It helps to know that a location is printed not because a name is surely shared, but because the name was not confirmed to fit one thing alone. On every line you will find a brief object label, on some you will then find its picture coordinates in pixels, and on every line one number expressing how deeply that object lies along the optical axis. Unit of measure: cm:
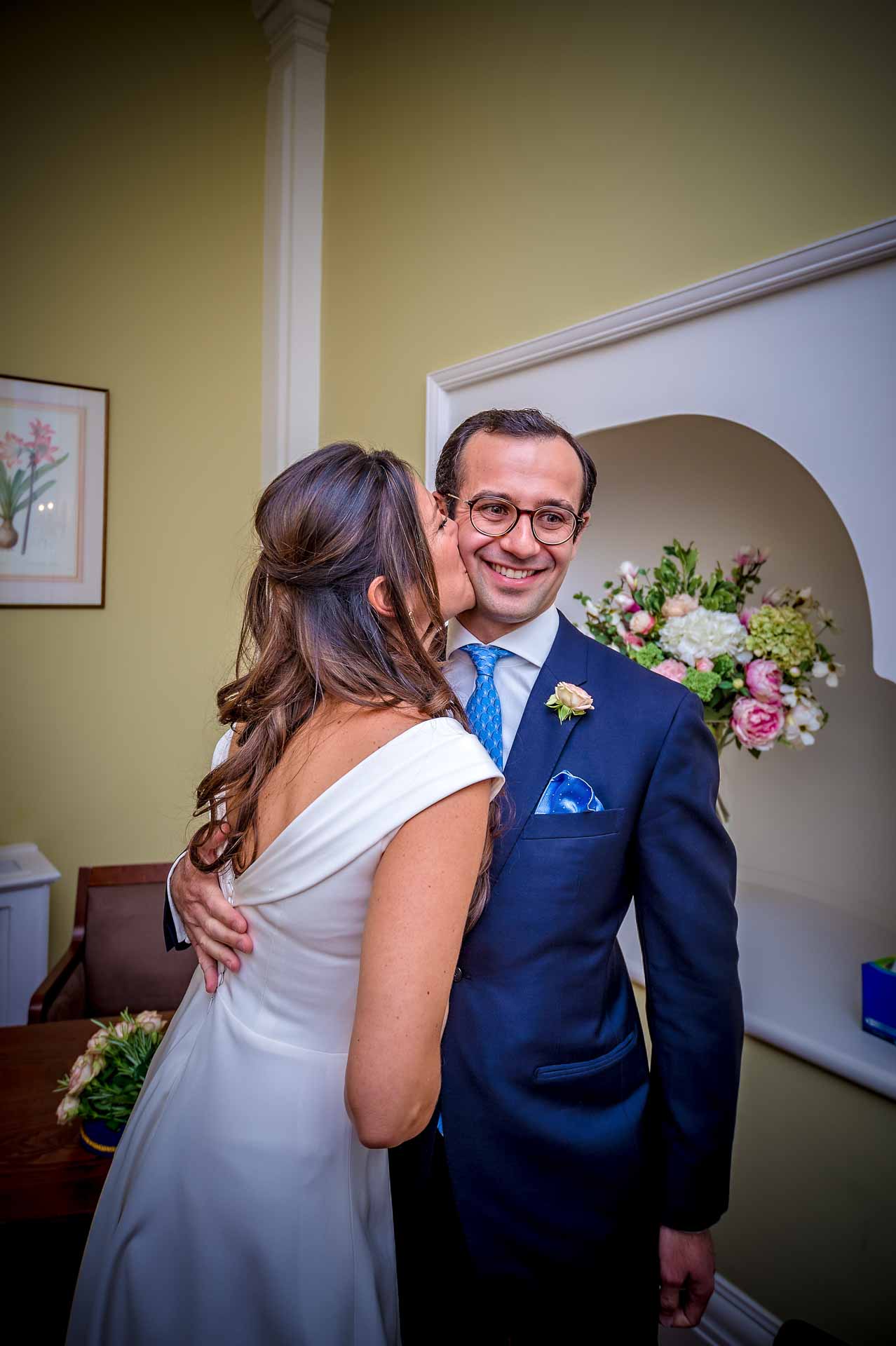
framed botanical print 328
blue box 210
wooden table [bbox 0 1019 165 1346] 166
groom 141
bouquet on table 178
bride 108
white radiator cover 311
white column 346
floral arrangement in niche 218
